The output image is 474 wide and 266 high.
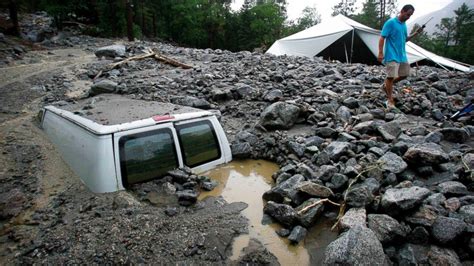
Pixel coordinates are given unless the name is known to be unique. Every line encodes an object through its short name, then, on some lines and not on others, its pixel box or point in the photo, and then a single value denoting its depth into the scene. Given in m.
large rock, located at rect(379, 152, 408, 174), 3.61
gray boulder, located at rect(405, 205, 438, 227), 2.71
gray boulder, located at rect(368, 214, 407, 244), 2.68
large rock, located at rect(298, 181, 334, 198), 3.35
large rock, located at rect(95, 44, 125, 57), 12.15
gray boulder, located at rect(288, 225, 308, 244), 2.96
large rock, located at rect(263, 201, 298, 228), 3.13
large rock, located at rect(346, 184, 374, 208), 3.10
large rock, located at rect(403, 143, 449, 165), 3.65
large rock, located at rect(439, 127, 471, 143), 4.47
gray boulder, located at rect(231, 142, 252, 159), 4.80
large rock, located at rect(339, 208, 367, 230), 2.82
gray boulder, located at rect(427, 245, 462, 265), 2.40
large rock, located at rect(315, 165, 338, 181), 3.68
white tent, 14.14
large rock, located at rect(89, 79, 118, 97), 6.84
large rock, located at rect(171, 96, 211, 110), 6.30
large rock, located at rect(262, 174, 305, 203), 3.49
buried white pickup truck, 3.05
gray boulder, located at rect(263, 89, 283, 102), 6.77
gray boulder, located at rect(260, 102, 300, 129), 5.62
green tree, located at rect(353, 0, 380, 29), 42.36
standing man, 5.59
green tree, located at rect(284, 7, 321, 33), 49.62
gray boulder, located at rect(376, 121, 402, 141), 4.59
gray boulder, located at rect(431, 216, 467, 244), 2.54
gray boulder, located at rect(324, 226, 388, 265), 2.30
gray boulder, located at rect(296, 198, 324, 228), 3.10
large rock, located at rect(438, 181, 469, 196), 3.12
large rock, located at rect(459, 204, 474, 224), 2.66
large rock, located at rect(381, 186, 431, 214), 2.87
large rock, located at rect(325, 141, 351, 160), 4.16
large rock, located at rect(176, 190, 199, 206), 3.40
